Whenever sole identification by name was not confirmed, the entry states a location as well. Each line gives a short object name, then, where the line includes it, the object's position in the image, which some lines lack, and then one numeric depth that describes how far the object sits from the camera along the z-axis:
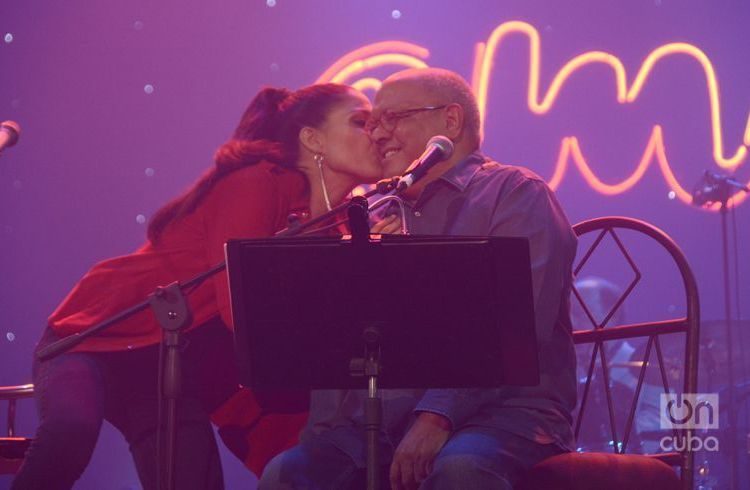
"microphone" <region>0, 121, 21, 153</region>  5.44
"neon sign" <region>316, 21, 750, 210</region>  10.53
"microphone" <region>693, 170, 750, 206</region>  10.12
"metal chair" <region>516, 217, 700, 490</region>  3.77
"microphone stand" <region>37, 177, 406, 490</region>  4.01
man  3.72
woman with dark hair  4.72
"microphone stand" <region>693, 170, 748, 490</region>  9.59
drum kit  10.13
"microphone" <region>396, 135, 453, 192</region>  3.82
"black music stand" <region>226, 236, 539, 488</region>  3.38
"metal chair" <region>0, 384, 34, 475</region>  5.45
